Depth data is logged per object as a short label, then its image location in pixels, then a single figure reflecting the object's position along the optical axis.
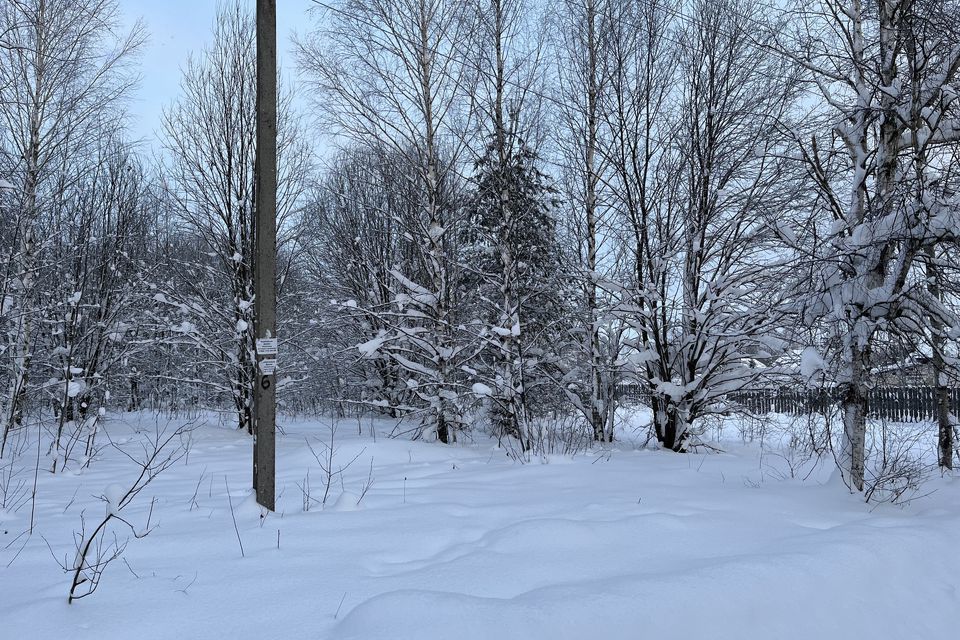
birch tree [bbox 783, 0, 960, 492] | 4.58
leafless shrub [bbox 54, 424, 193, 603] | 2.72
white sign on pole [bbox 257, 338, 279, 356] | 4.57
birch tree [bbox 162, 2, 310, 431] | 11.66
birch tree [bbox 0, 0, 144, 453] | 10.74
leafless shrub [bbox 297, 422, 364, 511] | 4.87
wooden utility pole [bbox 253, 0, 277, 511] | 4.61
